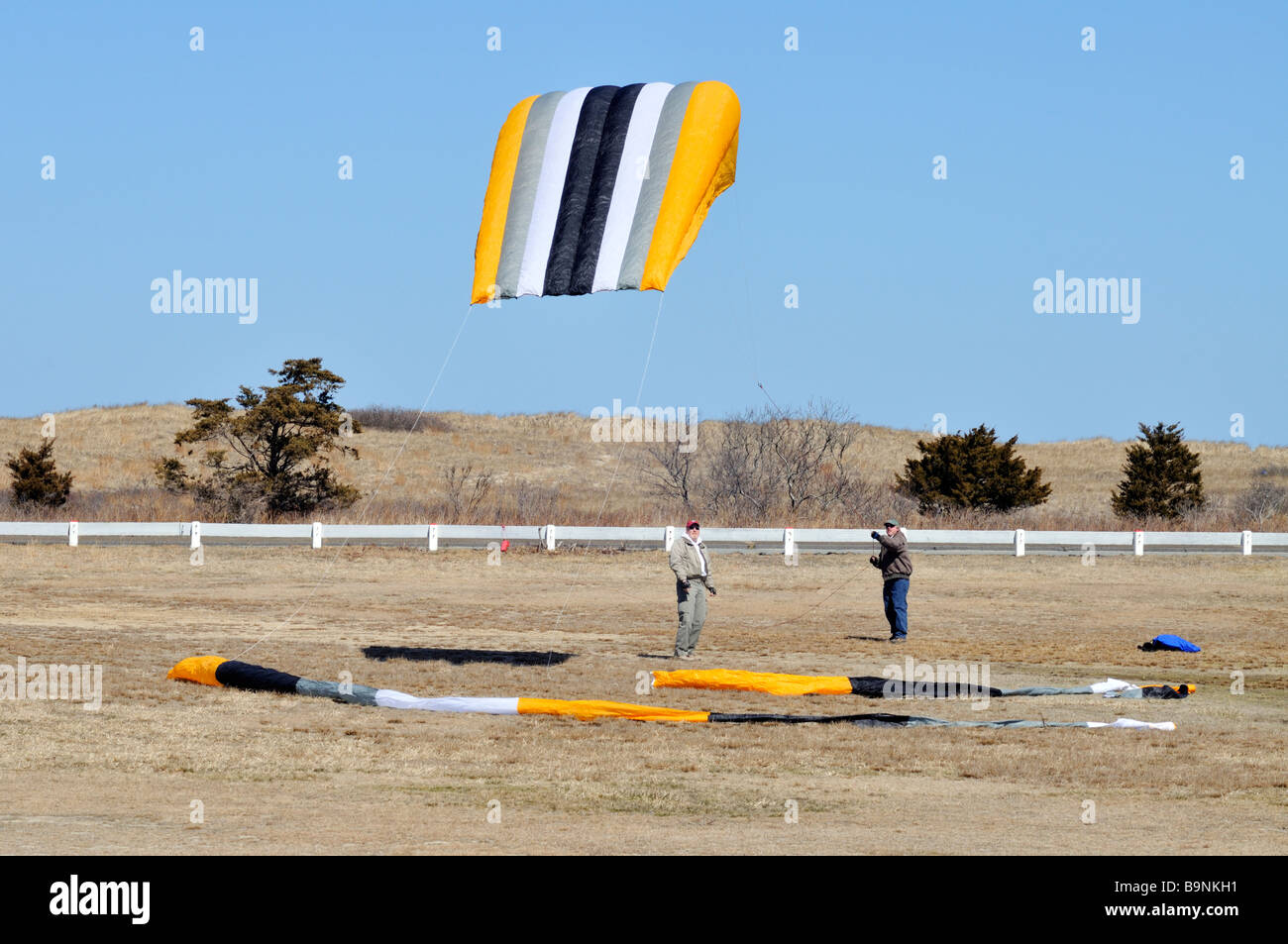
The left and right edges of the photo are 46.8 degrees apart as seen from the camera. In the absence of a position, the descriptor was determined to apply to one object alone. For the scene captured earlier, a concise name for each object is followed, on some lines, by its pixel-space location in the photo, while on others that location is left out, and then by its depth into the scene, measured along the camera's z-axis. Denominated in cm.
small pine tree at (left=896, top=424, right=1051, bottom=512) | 5847
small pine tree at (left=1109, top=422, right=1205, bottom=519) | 6028
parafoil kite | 1745
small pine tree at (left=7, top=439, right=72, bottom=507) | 5538
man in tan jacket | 1959
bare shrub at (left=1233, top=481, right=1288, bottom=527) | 5458
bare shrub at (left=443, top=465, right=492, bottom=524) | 4647
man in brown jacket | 2300
